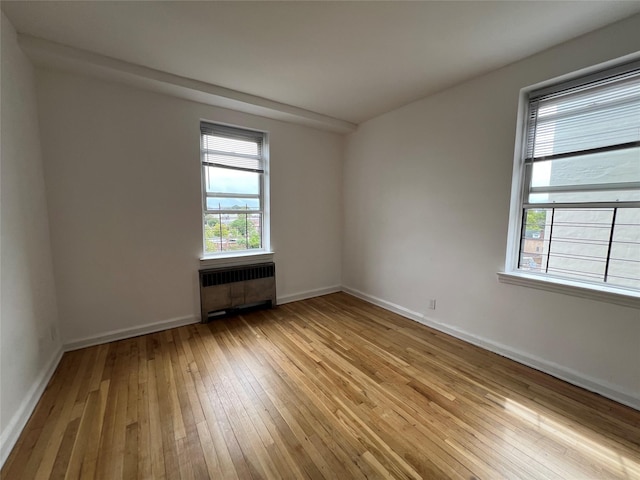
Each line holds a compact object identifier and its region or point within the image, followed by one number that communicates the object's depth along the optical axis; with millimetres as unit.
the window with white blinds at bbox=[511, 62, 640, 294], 1907
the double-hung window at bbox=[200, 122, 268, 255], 3266
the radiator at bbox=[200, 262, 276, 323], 3215
